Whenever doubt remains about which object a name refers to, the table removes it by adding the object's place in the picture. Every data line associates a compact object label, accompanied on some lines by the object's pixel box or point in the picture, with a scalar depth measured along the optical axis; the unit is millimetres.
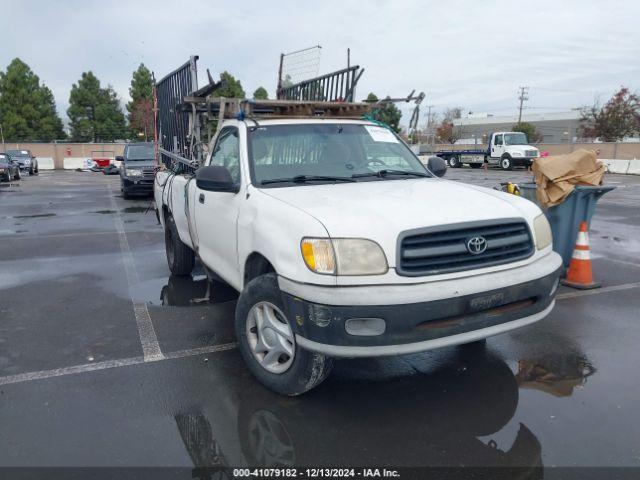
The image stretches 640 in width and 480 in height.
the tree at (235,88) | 50678
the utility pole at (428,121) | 88500
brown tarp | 6164
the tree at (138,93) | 57750
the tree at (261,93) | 52088
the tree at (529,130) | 62519
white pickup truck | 3037
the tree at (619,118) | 52188
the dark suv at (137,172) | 16828
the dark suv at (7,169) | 23906
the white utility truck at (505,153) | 32469
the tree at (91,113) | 57938
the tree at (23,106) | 50500
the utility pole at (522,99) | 83938
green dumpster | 6250
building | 85750
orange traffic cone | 6105
